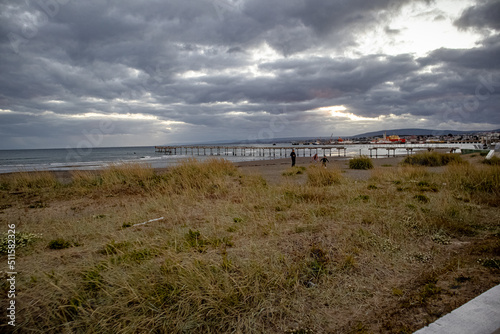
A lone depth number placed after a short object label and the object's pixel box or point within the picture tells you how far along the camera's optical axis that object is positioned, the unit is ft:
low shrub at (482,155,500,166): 53.67
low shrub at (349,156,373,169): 64.59
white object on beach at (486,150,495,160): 62.27
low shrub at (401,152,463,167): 68.89
